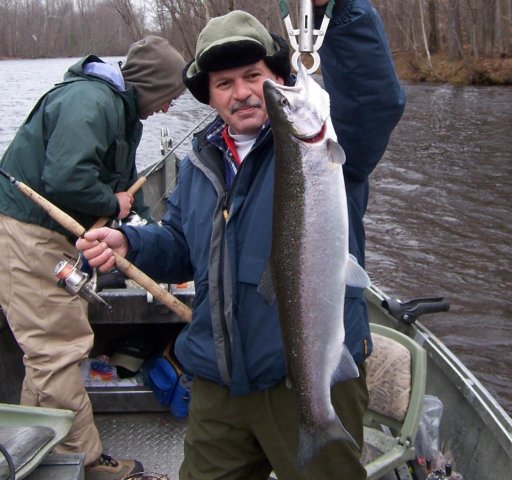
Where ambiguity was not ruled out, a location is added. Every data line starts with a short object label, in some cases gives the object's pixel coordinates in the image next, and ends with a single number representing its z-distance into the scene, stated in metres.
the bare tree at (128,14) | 35.91
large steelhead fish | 2.00
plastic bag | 3.53
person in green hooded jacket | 3.27
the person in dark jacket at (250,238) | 2.25
